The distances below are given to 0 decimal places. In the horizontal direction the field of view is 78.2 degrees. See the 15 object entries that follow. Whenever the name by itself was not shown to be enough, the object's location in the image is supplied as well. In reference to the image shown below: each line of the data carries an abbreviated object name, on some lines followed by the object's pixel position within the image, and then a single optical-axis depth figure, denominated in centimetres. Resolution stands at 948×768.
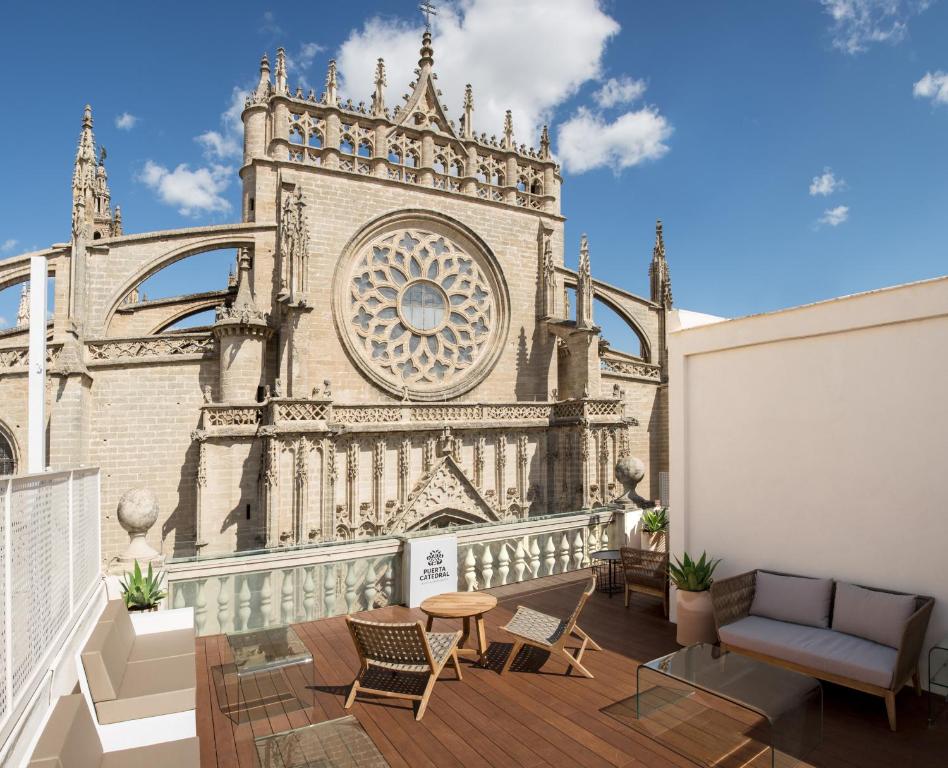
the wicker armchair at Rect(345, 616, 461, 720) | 443
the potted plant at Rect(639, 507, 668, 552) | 915
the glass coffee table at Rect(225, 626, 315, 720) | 446
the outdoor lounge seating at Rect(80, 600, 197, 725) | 343
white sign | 702
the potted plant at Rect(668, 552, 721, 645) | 595
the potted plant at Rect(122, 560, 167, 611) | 548
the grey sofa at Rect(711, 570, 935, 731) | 446
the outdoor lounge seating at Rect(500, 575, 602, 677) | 512
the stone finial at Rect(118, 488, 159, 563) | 611
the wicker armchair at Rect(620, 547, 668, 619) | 711
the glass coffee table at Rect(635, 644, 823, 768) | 363
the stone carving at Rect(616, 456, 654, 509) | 952
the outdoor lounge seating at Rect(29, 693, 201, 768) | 250
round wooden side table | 542
